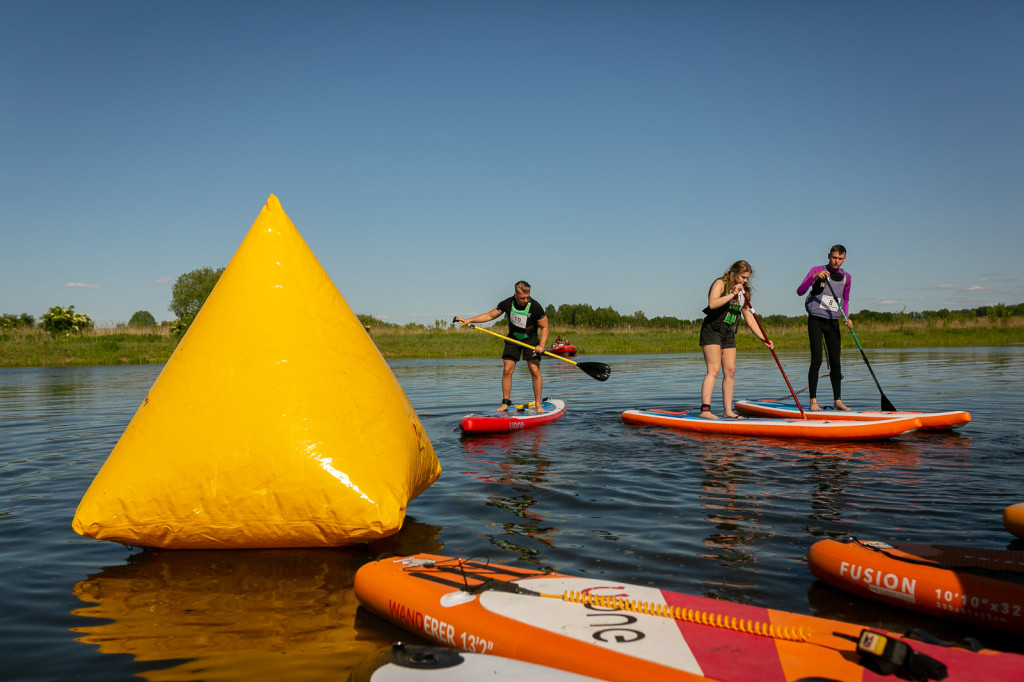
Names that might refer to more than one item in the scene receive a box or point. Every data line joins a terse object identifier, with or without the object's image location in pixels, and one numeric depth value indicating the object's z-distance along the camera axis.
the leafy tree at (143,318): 81.25
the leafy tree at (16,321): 39.91
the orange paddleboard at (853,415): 7.25
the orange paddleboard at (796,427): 7.21
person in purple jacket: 8.81
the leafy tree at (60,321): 34.88
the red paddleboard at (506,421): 8.29
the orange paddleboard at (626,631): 2.04
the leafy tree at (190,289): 58.22
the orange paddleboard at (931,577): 2.70
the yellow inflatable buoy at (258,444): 3.63
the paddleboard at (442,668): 2.06
